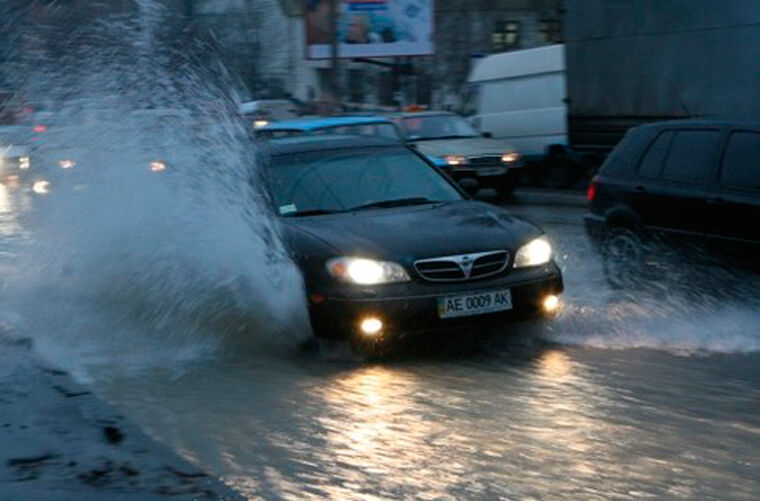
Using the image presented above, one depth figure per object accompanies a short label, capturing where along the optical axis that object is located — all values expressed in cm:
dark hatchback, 1669
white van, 4144
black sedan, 1388
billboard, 6931
